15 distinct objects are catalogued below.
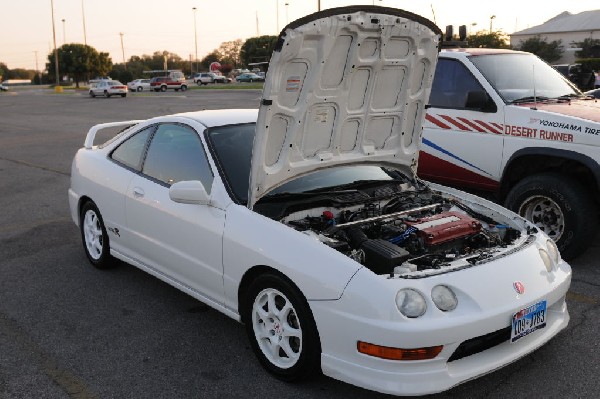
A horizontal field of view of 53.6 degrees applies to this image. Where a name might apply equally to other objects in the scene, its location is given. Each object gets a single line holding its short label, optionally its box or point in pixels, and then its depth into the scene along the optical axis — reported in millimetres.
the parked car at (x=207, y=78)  66125
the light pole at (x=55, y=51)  60250
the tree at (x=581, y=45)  59250
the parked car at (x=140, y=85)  56406
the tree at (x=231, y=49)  130625
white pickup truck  5242
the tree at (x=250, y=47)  94688
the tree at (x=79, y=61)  80312
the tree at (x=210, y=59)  124062
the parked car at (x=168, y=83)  52438
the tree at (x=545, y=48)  72062
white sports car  2971
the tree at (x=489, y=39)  51900
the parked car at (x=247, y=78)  68125
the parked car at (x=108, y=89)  43812
